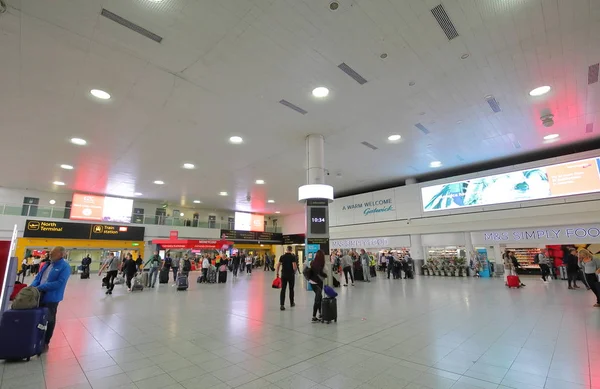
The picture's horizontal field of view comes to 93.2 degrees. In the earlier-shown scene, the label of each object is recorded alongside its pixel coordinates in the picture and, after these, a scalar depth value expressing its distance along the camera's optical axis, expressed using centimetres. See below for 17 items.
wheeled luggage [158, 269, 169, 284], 1277
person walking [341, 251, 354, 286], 1152
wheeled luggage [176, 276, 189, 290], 1021
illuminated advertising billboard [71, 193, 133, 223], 1722
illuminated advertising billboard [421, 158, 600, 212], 1077
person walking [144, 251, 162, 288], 1105
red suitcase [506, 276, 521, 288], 978
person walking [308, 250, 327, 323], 544
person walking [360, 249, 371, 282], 1303
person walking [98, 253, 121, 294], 929
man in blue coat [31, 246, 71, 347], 388
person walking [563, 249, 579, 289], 922
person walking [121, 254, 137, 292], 997
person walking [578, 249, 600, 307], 653
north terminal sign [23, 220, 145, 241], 1622
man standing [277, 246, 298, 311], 646
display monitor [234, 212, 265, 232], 2427
